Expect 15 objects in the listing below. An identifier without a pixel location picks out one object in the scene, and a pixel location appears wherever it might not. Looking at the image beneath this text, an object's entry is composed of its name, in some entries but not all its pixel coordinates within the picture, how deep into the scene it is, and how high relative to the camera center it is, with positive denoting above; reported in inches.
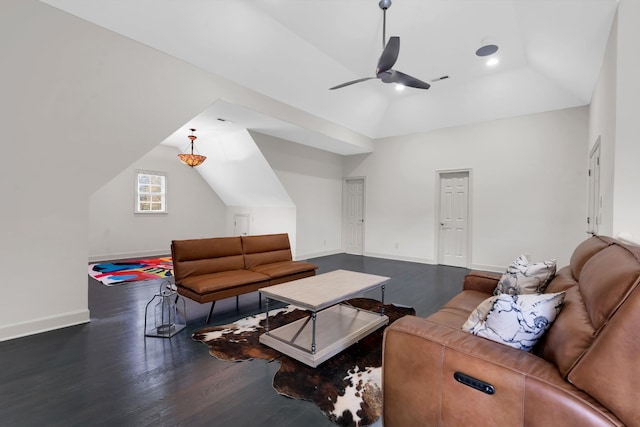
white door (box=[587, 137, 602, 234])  140.2 +8.5
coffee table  94.4 -46.0
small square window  282.0 +15.3
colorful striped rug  194.4 -47.7
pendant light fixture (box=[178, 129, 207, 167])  238.4 +40.2
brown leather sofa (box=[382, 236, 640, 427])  37.6 -24.7
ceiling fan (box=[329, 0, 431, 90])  116.3 +61.5
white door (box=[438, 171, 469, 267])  242.7 -9.2
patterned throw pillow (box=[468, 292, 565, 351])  52.3 -20.1
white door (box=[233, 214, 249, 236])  317.1 -18.7
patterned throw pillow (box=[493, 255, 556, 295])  84.0 -20.4
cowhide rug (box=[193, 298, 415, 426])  72.7 -49.4
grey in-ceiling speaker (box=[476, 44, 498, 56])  164.2 +92.0
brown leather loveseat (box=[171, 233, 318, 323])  124.0 -30.0
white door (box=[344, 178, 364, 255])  306.5 -8.3
